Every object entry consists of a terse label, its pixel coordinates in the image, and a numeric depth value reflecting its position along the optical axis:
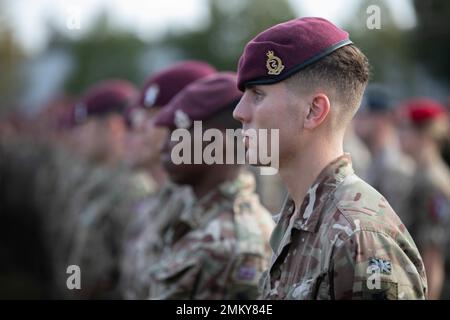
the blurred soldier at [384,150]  17.12
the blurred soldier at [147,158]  10.33
